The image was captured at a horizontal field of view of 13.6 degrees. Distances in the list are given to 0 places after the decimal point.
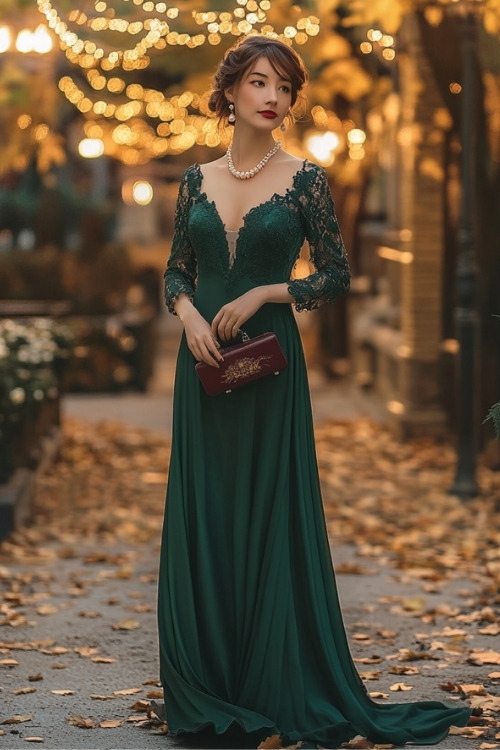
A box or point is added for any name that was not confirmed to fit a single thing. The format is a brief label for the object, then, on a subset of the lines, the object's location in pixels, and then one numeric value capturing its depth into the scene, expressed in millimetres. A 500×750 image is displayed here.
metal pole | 14475
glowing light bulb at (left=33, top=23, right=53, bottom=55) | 20451
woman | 6761
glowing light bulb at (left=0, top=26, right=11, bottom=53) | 19520
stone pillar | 18661
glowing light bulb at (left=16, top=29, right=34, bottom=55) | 20426
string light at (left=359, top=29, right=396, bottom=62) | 16275
